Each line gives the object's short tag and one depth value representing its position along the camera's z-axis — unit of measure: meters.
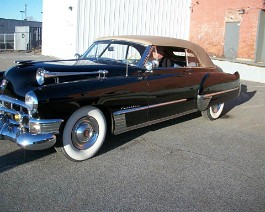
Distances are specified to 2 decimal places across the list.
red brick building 19.48
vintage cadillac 3.99
